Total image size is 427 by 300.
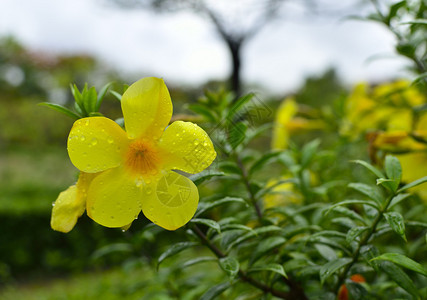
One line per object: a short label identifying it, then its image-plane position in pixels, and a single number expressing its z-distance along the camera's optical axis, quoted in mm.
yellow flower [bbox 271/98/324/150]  607
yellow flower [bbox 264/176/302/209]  458
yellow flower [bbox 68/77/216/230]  284
